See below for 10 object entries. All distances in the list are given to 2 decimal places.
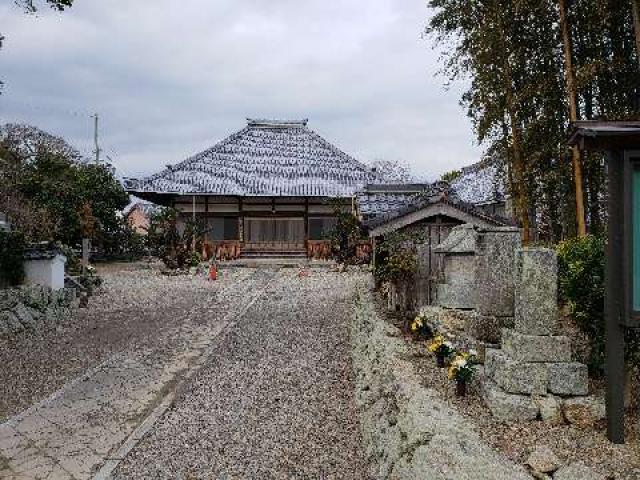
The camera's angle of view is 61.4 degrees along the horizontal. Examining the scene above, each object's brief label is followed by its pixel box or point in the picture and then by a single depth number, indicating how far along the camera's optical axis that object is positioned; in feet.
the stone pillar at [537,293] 13.71
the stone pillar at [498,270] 17.81
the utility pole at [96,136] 116.16
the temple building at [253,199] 78.89
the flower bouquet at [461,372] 14.88
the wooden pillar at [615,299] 11.67
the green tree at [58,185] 69.26
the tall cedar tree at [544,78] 29.68
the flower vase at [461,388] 14.99
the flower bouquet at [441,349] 17.89
